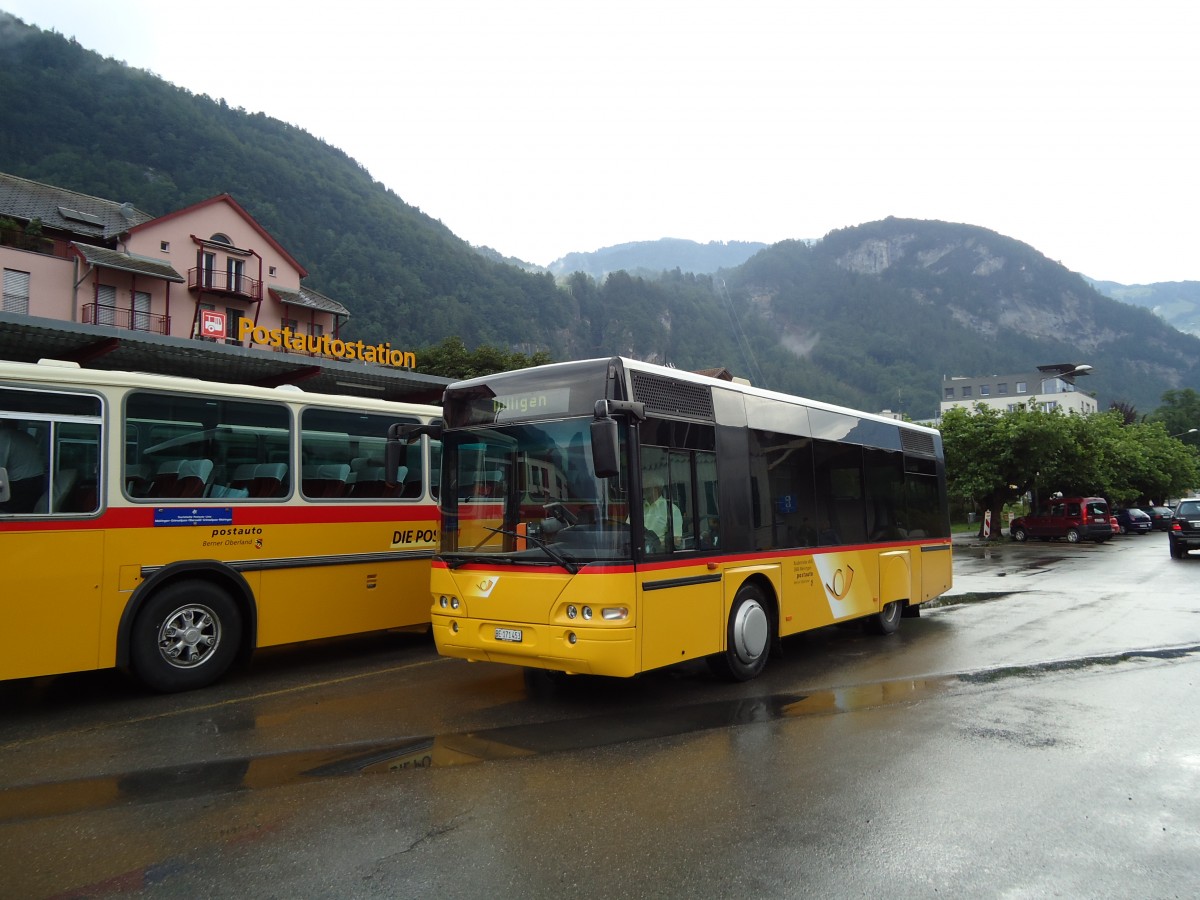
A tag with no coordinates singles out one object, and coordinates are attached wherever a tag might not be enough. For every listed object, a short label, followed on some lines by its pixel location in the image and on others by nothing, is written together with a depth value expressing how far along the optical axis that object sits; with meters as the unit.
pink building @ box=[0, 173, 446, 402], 37.31
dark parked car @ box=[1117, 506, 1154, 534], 44.38
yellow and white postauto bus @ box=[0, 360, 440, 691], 6.69
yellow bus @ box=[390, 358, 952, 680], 6.30
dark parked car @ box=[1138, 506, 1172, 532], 46.59
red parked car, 35.69
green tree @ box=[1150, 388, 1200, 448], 104.21
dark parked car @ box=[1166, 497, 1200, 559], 24.12
